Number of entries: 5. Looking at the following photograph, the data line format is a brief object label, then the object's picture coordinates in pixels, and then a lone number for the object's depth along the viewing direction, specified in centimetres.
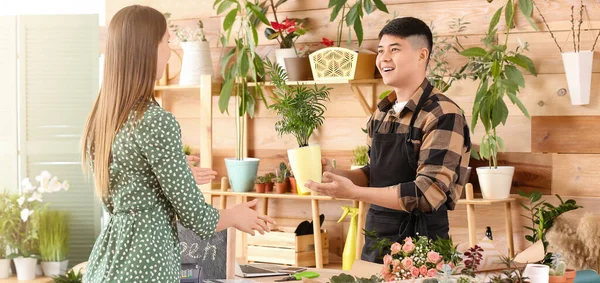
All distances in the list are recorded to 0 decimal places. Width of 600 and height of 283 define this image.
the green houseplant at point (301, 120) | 402
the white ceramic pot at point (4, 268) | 484
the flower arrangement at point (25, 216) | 488
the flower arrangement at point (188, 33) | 455
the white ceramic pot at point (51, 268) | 489
